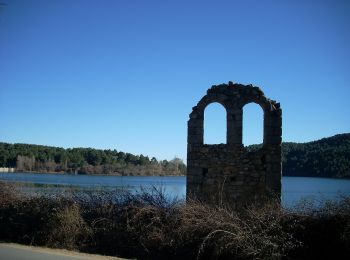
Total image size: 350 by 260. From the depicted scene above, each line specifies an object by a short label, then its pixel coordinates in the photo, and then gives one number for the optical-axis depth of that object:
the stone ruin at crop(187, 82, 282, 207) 13.95
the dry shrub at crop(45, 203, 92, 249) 11.67
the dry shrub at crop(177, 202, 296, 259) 9.20
